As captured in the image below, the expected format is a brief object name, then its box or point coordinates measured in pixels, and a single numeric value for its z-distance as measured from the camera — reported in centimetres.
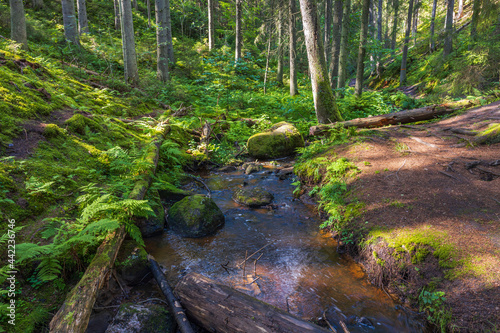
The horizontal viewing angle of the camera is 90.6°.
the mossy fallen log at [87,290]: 221
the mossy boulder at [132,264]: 347
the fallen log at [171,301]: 276
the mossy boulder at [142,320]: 280
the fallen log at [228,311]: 243
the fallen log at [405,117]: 904
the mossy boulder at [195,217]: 509
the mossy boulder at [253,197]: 639
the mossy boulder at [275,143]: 980
